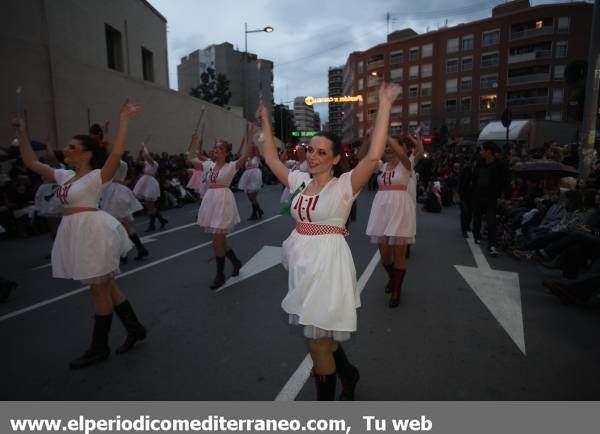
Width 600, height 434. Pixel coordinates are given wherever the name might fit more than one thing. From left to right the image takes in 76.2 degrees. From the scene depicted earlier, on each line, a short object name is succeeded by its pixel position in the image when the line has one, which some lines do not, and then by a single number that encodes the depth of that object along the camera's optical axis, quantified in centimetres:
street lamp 2875
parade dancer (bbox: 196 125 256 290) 578
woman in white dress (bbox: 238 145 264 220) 1222
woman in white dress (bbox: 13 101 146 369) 349
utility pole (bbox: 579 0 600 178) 814
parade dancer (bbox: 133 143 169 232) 1009
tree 4312
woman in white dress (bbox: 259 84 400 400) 246
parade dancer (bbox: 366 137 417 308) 502
